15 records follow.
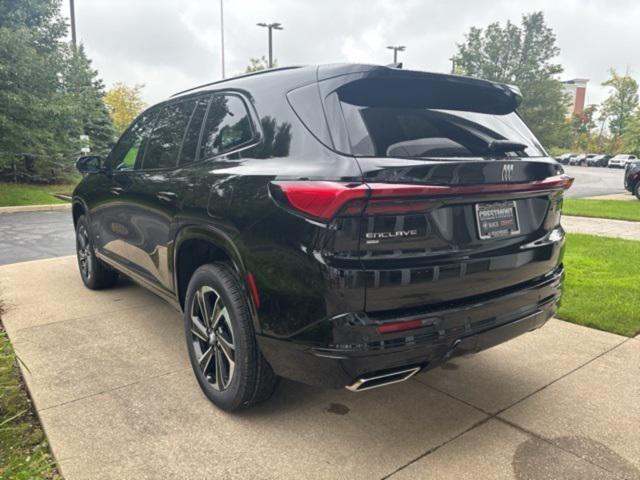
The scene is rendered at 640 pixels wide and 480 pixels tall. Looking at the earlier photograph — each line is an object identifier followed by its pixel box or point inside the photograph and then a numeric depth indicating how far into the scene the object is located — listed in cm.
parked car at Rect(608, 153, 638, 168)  5000
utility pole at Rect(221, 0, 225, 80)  2702
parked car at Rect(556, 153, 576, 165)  5842
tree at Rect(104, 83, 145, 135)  3334
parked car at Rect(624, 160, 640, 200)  1509
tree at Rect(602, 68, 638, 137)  5450
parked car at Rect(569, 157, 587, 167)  5644
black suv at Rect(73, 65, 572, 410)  205
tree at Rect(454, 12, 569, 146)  5148
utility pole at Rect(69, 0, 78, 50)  1906
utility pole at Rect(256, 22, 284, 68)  2896
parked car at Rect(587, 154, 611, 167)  5468
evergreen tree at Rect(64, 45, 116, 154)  1615
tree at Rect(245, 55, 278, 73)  3653
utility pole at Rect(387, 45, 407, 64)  3401
